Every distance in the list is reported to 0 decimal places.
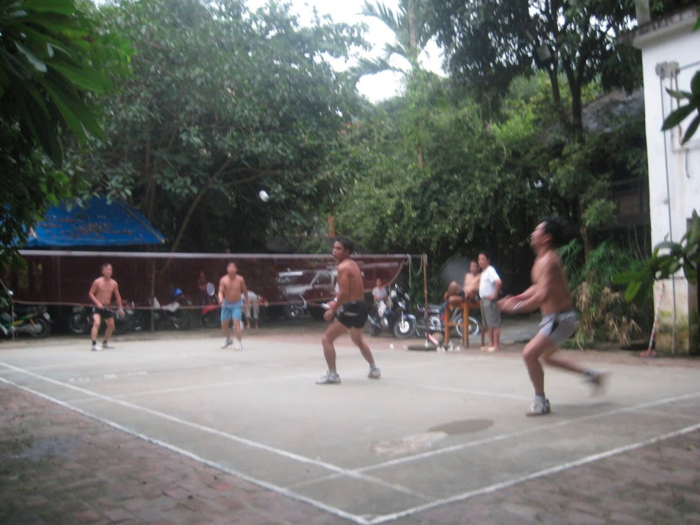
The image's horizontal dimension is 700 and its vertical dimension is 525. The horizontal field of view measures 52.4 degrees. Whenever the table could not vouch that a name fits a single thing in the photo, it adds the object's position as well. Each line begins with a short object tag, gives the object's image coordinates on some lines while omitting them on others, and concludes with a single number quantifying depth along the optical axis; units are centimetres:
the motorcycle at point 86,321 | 1791
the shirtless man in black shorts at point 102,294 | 1403
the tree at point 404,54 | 1844
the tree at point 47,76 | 294
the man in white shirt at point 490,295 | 1295
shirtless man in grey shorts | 657
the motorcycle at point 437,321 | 1583
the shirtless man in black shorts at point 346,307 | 888
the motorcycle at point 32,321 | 1708
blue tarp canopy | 1766
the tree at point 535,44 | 1465
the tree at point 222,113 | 1730
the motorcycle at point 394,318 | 1669
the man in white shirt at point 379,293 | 1691
